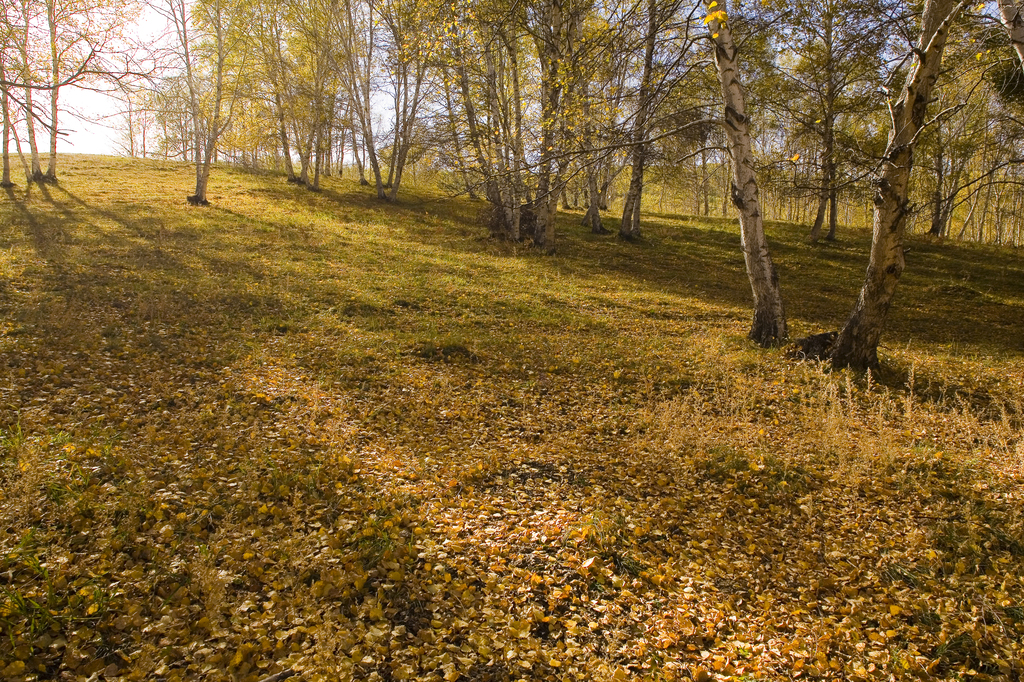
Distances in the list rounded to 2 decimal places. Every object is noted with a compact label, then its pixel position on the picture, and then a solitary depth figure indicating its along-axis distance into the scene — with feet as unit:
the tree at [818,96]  67.05
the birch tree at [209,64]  64.34
